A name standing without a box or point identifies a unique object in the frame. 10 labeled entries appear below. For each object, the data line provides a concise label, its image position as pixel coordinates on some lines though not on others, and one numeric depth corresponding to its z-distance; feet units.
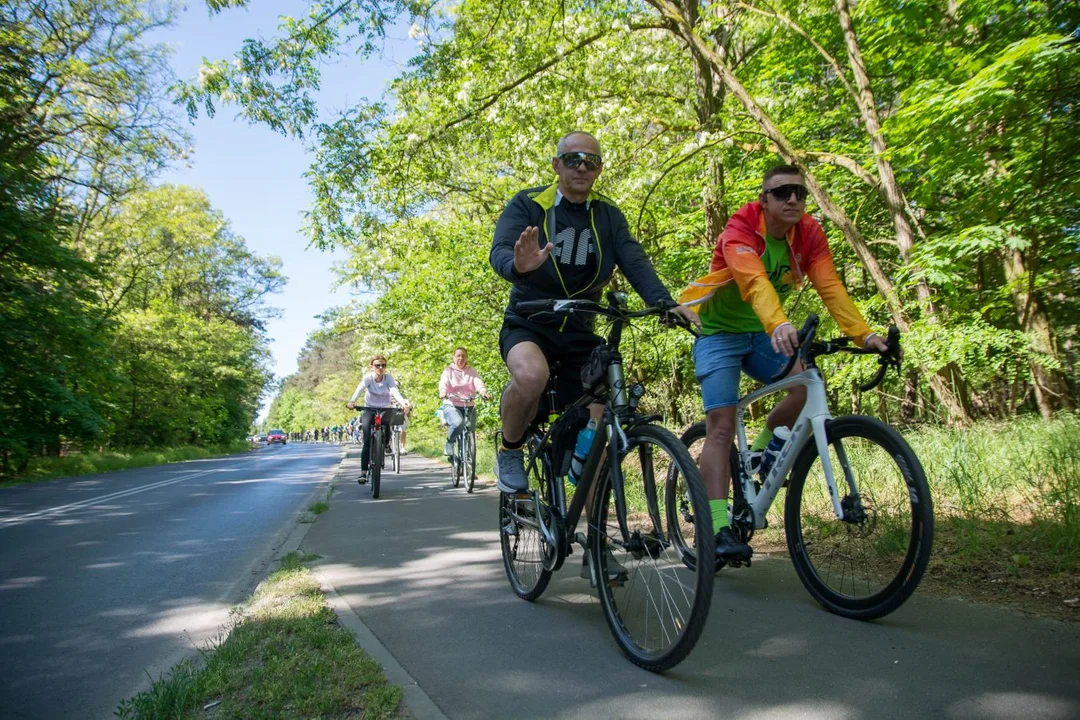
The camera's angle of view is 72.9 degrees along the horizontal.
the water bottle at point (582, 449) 11.10
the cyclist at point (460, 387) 35.19
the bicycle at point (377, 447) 30.89
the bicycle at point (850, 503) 9.77
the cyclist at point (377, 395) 32.71
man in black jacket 11.69
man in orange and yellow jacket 11.55
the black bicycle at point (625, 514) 8.66
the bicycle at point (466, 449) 33.68
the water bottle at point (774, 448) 12.03
